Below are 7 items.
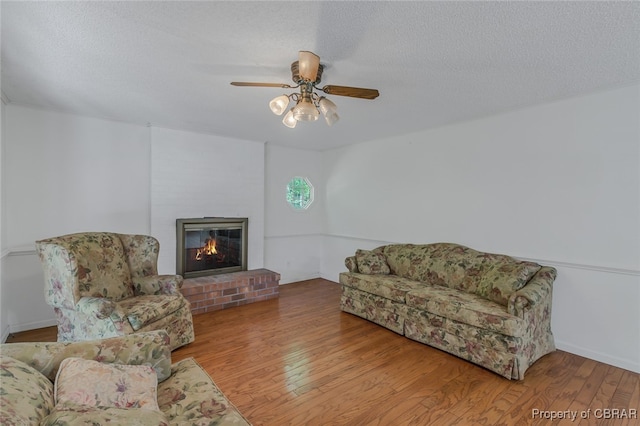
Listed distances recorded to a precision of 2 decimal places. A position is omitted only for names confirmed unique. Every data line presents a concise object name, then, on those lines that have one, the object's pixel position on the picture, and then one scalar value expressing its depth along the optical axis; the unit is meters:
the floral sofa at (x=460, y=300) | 2.43
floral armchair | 2.40
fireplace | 4.16
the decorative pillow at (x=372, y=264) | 3.91
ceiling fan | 1.90
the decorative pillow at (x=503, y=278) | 2.76
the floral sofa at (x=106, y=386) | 0.94
